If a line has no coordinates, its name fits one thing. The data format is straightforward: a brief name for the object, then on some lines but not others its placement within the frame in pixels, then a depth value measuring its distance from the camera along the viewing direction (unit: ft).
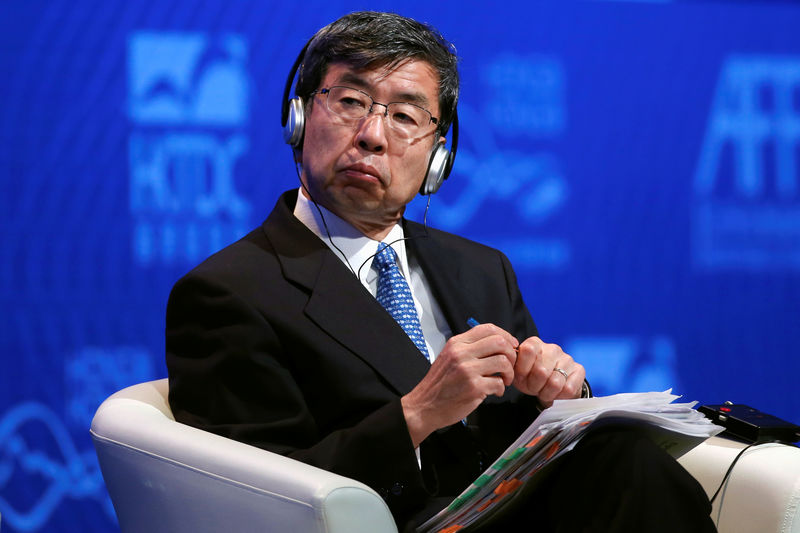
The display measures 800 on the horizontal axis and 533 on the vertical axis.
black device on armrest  18.17
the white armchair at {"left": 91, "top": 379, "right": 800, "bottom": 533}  17.49
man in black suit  17.89
